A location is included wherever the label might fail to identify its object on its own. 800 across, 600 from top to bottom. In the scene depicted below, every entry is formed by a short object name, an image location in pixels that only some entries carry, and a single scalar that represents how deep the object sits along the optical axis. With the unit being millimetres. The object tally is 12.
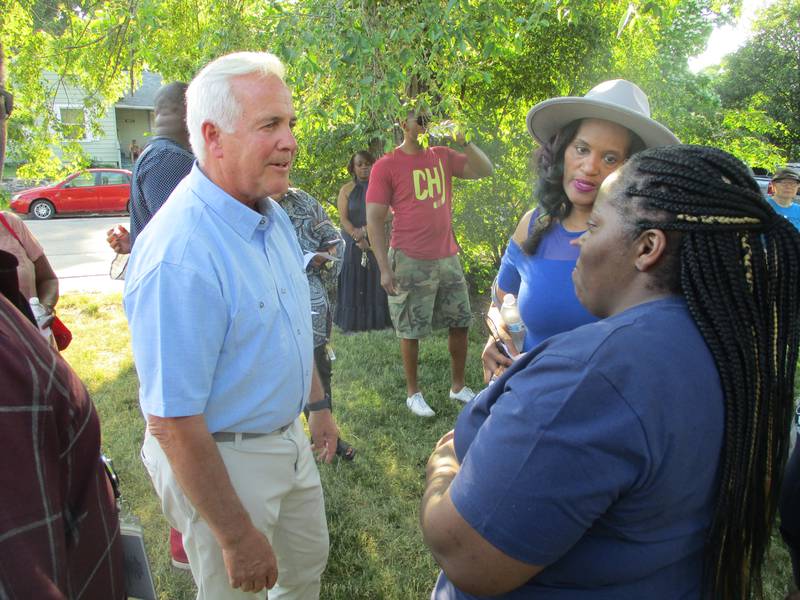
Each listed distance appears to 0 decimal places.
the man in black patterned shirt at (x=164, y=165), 2750
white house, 24797
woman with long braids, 990
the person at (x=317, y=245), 3637
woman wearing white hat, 2309
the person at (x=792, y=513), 1484
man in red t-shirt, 4727
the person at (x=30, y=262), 3301
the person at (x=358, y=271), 6484
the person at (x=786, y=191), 7152
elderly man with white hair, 1623
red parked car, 18016
